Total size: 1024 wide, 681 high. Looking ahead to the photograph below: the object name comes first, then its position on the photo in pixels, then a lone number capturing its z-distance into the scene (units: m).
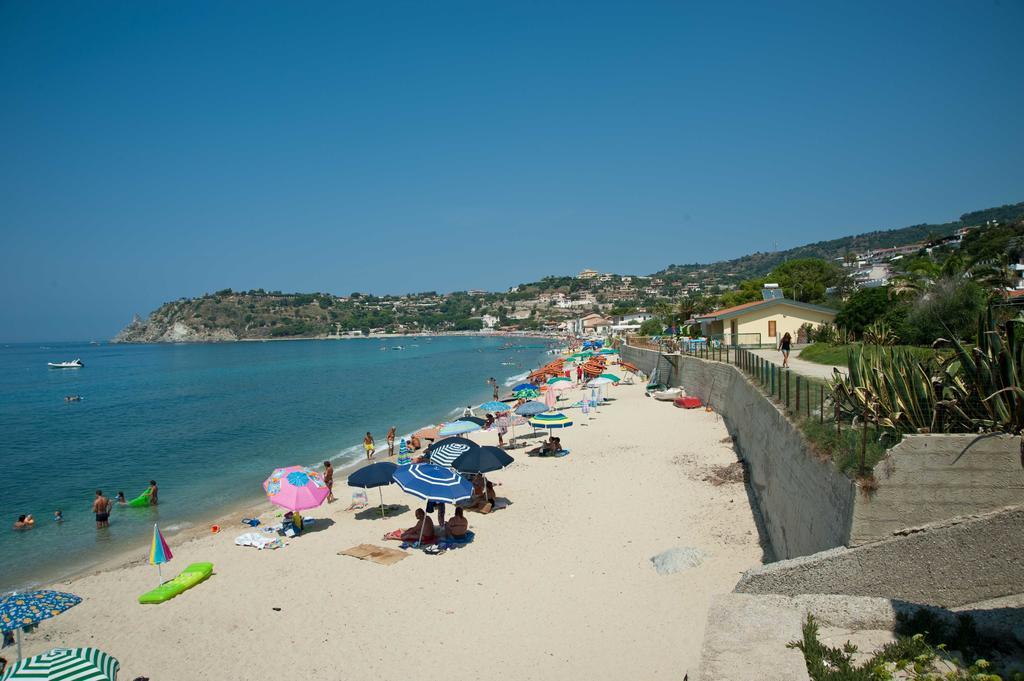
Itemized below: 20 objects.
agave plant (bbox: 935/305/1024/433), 6.39
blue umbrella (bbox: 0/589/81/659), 8.12
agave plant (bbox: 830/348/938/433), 7.25
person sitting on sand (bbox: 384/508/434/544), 12.52
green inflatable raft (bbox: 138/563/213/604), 10.92
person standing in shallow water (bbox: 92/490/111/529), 16.92
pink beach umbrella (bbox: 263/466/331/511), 13.52
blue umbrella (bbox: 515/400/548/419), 22.95
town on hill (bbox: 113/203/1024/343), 52.56
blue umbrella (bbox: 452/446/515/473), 13.99
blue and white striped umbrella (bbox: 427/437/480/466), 14.53
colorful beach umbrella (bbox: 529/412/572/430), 20.98
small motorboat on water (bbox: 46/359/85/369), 105.88
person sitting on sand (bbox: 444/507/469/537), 12.58
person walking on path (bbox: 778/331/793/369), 19.64
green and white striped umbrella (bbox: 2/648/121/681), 6.72
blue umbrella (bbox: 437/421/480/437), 19.64
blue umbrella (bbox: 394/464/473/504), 12.21
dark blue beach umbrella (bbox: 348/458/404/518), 14.04
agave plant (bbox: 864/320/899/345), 21.48
